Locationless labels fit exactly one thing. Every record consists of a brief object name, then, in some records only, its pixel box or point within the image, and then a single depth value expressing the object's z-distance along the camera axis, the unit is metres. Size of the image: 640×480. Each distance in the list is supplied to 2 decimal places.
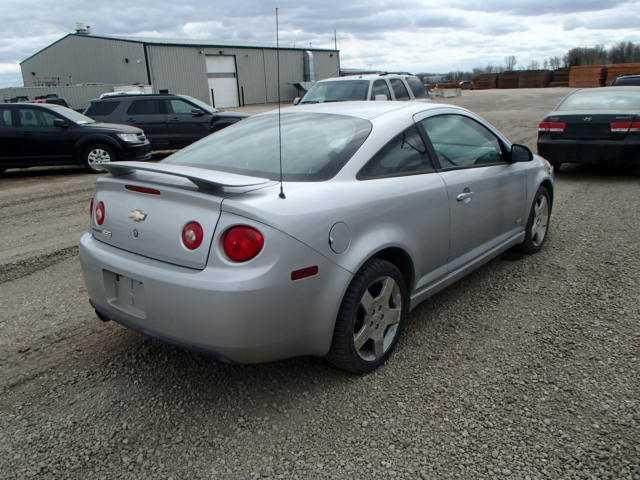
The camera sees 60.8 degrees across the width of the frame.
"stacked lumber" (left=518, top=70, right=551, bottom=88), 52.78
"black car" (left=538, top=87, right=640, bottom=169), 8.42
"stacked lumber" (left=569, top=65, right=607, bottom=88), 42.59
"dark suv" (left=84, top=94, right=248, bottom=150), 14.21
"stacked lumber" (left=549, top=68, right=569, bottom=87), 50.81
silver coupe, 2.56
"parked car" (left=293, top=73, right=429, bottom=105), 11.43
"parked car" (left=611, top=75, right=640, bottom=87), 16.62
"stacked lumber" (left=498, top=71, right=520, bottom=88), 55.31
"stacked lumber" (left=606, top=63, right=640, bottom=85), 38.53
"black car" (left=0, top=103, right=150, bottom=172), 11.41
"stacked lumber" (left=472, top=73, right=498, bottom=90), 57.97
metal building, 37.62
